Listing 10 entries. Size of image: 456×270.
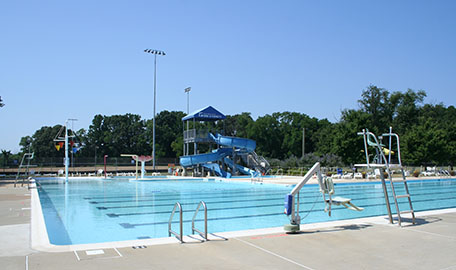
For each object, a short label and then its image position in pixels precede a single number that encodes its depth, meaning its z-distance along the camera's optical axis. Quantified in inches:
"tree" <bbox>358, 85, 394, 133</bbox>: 2427.4
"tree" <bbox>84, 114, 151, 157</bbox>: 2615.7
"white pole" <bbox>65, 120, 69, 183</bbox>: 1112.9
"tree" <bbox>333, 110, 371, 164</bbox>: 1476.4
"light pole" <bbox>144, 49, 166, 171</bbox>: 1840.1
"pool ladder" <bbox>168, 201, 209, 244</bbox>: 258.9
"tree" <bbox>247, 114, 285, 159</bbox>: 2522.1
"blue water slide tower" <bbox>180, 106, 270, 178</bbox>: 1330.0
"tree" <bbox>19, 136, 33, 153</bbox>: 2632.9
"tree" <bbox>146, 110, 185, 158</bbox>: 2632.9
